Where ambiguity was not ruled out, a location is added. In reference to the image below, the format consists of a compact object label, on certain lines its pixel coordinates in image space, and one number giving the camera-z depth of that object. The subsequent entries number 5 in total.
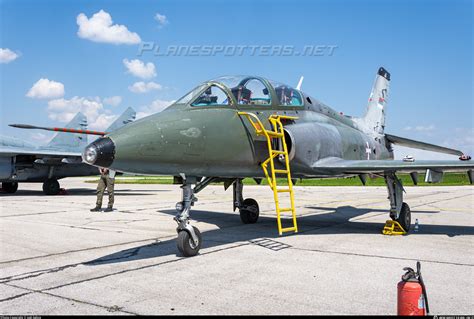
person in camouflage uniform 14.80
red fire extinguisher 3.47
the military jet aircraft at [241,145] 6.41
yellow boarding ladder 7.87
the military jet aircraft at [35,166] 21.73
